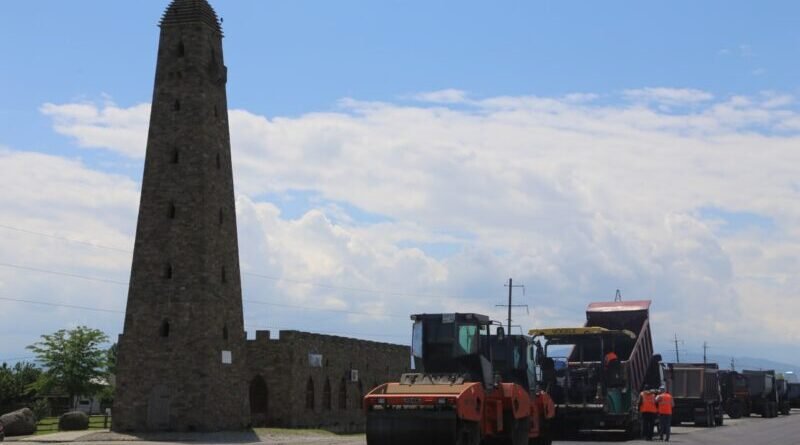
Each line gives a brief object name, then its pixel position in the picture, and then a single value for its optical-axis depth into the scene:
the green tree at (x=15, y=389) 59.34
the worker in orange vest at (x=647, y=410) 31.95
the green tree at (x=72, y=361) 59.78
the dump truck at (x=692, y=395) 42.50
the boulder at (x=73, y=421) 42.91
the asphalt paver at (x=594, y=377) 31.05
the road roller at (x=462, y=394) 19.20
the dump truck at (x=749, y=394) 54.69
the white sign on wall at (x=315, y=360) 47.34
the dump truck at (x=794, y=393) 76.12
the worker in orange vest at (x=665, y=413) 31.03
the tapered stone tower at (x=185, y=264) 40.19
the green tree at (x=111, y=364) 64.80
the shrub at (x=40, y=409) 52.34
